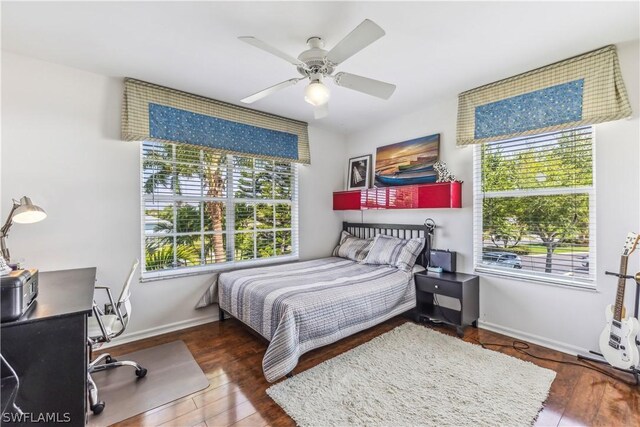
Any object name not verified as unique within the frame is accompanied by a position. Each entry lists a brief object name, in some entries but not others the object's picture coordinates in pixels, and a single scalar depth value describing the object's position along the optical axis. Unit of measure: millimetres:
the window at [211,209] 2986
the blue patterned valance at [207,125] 2754
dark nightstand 2838
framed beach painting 3439
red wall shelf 3135
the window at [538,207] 2479
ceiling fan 1667
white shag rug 1728
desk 1266
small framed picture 4234
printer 1242
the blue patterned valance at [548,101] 2236
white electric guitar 2025
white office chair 1855
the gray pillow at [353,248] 3873
